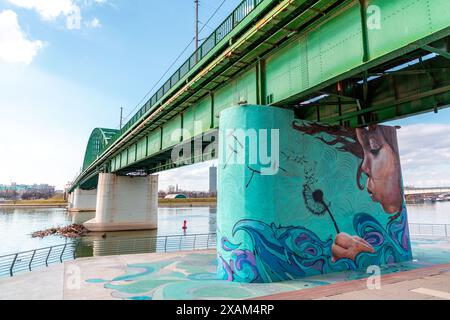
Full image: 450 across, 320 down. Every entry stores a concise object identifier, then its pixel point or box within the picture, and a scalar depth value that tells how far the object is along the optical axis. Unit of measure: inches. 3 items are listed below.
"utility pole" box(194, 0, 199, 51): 950.3
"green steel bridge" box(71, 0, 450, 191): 338.0
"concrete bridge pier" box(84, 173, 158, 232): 1958.7
